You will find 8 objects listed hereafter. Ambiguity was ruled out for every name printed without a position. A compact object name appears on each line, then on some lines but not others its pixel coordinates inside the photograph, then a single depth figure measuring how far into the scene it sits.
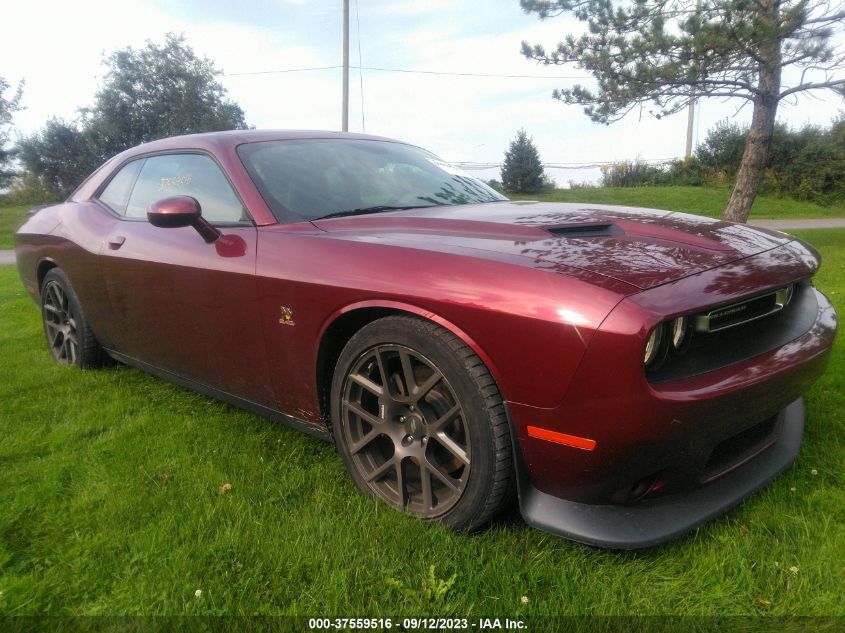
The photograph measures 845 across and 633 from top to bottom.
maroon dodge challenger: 1.70
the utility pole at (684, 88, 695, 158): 26.95
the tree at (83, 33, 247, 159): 26.64
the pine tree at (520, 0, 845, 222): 8.55
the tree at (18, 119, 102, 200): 25.69
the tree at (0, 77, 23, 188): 22.71
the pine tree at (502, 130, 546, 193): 21.66
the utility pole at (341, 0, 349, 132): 16.92
